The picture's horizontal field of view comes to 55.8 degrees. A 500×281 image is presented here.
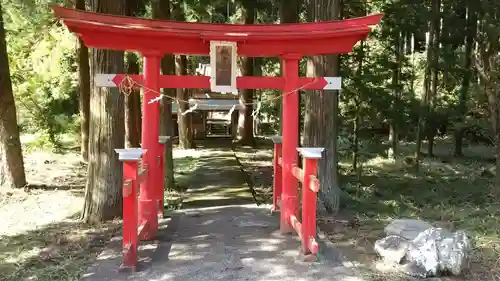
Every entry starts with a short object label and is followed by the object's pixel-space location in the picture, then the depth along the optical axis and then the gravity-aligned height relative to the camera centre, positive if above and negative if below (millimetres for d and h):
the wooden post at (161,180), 6854 -827
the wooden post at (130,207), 4805 -858
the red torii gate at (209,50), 5613 +936
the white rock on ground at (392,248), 4977 -1338
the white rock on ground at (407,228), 5277 -1201
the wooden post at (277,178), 7227 -832
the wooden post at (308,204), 5160 -879
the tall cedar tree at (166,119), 9313 +88
